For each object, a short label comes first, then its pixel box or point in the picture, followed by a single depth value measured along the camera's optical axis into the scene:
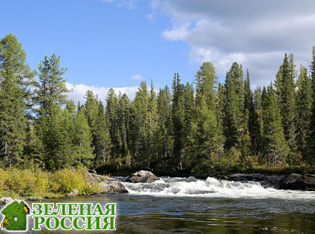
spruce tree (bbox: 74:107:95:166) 56.33
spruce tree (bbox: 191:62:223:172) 54.16
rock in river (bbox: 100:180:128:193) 29.80
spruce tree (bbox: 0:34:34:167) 31.23
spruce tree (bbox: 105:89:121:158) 89.06
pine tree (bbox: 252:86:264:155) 62.09
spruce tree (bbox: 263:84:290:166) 51.44
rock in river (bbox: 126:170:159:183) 39.19
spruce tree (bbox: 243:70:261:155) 63.66
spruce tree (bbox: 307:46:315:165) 43.59
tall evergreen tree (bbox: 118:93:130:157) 85.44
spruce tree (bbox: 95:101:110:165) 78.56
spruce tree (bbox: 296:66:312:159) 55.42
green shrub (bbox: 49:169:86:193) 26.12
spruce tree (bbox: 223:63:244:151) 62.37
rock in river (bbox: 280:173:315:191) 35.75
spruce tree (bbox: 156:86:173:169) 67.62
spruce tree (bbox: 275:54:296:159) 59.31
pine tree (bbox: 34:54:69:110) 43.19
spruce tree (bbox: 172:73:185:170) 63.89
